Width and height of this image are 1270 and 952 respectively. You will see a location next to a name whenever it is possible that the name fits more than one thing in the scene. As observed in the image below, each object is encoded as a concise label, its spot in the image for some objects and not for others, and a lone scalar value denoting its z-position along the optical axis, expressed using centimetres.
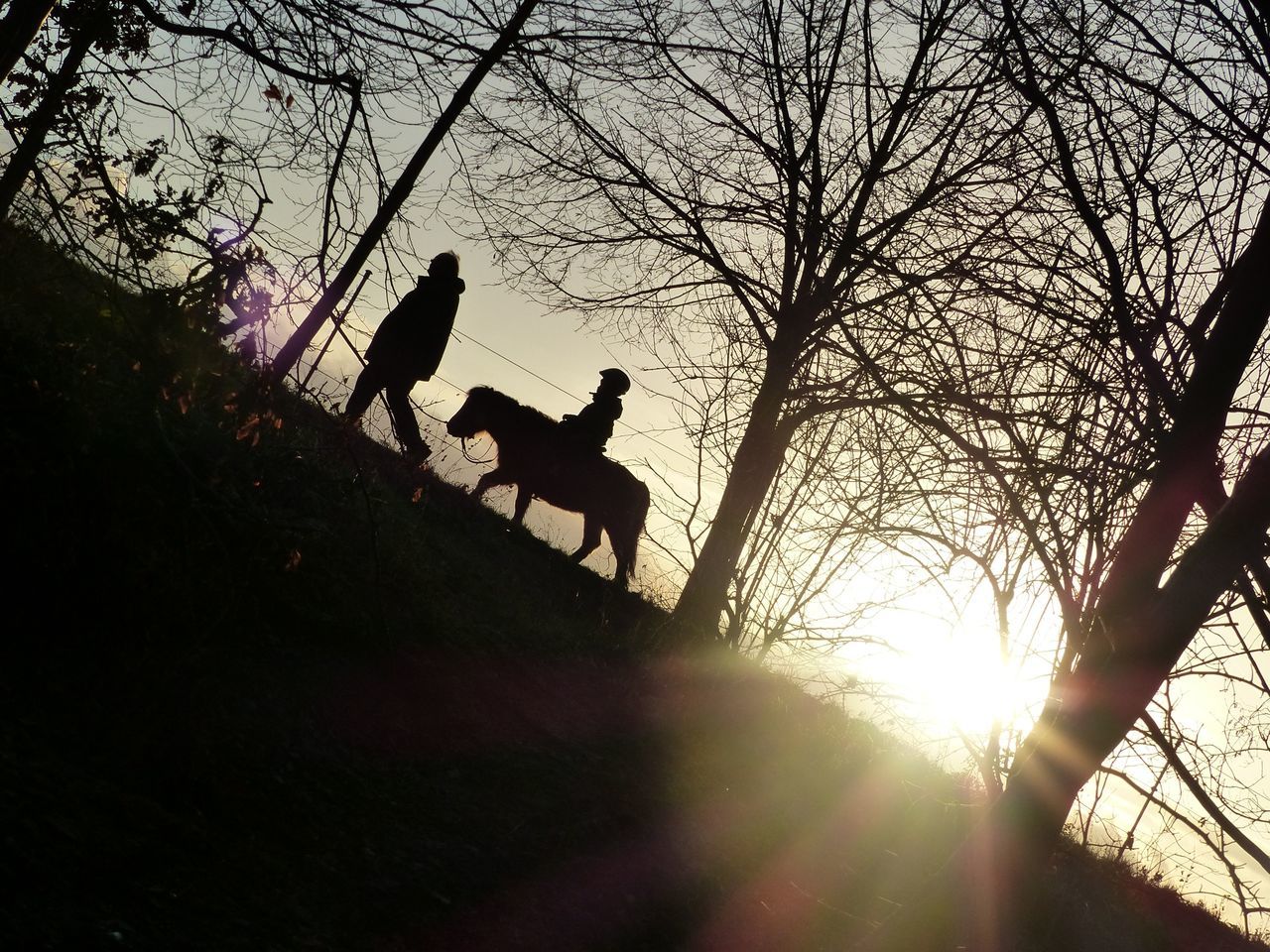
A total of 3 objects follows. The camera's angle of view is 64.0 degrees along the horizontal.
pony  1248
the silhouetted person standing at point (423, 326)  995
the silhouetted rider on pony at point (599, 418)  1227
